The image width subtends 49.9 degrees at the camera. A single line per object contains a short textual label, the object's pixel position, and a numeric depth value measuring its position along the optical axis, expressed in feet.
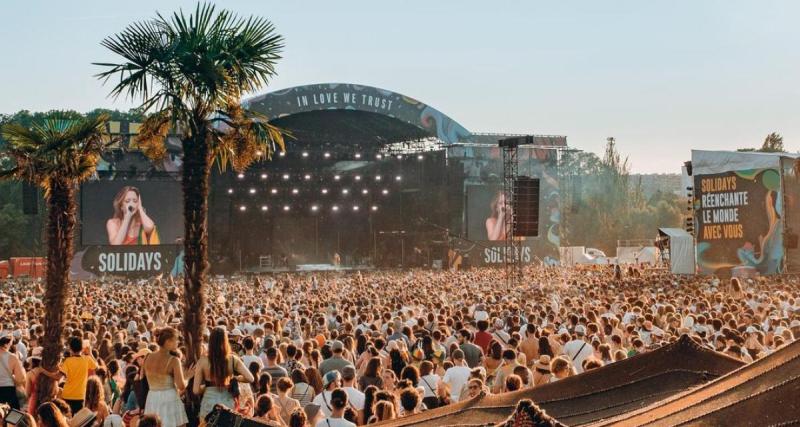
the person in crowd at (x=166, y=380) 21.83
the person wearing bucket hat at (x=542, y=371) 25.75
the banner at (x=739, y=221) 91.25
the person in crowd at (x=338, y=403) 21.07
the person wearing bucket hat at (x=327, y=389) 23.21
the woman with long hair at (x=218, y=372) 20.86
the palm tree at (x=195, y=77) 31.91
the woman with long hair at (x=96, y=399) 23.13
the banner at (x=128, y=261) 139.54
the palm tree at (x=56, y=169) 36.47
